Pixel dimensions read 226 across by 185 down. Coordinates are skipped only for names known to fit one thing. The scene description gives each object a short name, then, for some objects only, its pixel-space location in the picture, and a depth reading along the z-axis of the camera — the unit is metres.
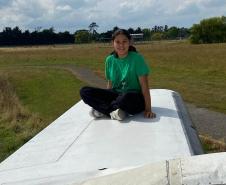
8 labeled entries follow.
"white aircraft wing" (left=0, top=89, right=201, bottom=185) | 1.91
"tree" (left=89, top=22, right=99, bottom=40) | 70.87
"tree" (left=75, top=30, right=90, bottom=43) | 70.90
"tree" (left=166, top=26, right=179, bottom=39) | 74.87
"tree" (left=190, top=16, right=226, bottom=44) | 50.97
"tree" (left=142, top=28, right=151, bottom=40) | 70.02
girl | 3.10
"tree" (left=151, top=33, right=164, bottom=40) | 68.61
